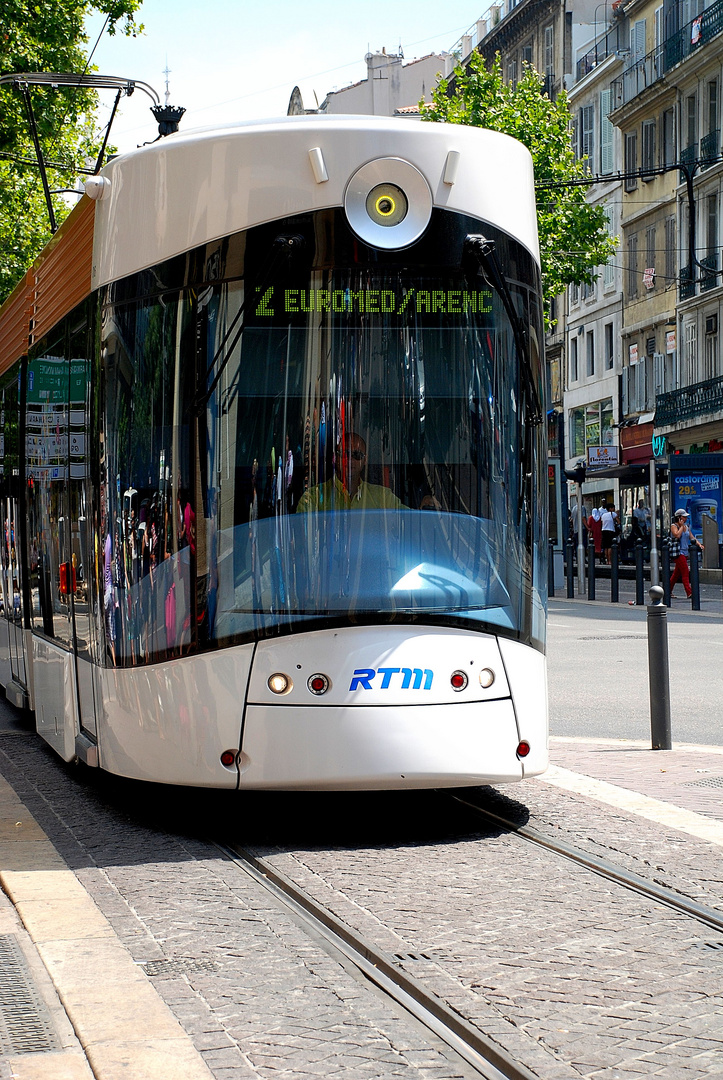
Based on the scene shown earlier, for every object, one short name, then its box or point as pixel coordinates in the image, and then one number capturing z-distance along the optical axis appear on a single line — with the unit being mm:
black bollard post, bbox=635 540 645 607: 24284
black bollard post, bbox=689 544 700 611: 23734
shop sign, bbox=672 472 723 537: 35125
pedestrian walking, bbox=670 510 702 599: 27531
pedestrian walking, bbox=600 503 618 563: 38156
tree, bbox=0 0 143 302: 28906
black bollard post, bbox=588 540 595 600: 25622
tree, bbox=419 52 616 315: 38188
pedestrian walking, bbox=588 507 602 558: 37556
